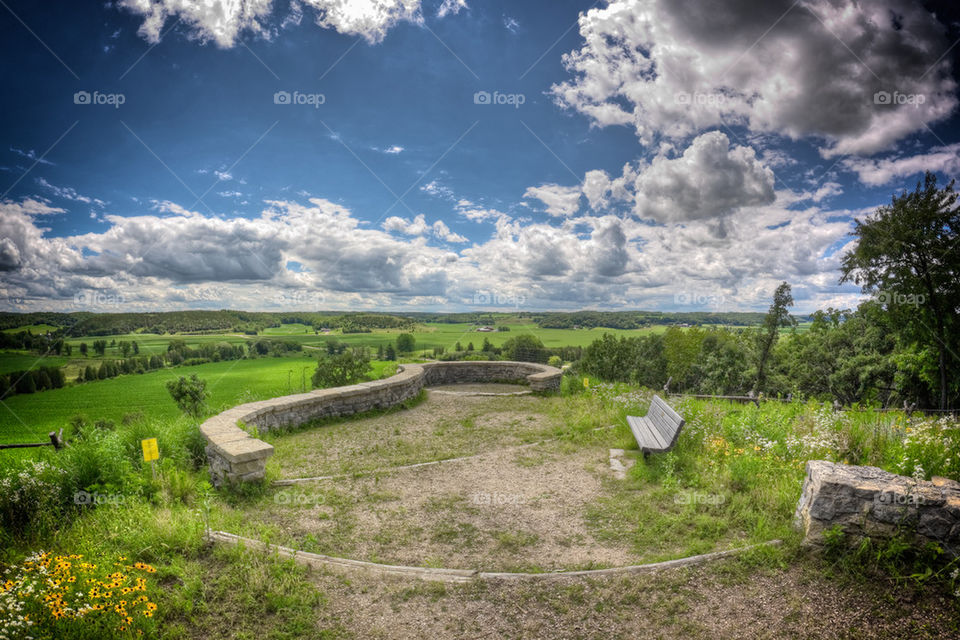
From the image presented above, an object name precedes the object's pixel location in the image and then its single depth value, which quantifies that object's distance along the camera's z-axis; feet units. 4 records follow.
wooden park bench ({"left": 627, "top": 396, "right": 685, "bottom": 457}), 19.51
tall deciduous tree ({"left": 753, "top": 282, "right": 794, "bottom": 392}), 109.09
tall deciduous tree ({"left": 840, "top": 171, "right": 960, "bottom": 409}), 61.16
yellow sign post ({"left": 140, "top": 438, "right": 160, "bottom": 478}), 15.39
